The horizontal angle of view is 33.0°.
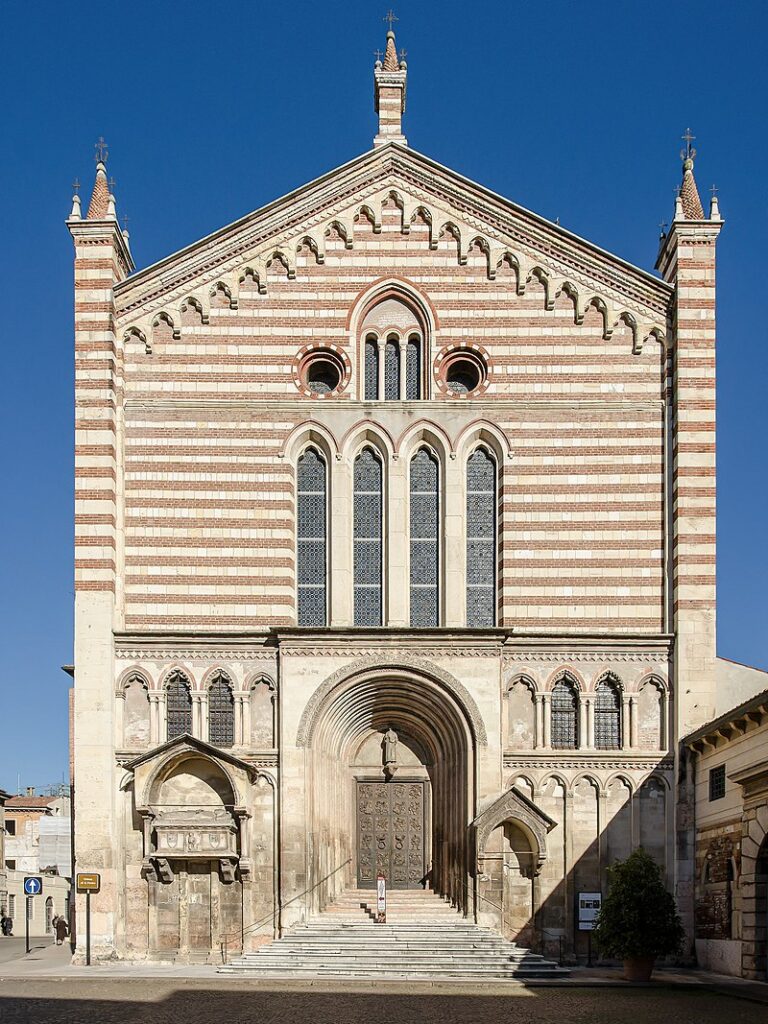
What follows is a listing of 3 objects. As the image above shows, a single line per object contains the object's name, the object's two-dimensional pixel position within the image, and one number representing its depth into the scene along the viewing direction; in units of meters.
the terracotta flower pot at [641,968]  25.22
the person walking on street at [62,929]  42.94
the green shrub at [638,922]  25.12
